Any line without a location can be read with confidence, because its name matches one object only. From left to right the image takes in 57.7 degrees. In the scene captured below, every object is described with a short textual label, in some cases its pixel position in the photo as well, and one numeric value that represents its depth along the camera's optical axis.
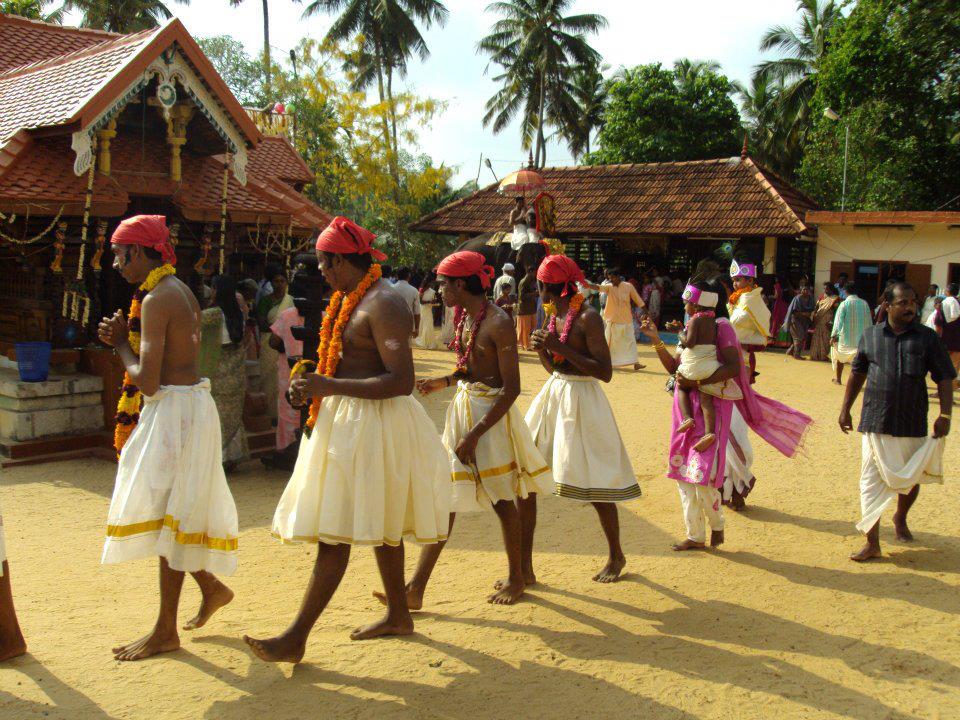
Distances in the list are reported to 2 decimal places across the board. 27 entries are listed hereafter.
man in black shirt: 5.55
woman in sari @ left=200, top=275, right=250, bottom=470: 7.31
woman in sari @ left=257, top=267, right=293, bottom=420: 8.67
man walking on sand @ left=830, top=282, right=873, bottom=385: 13.28
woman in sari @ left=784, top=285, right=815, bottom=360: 17.80
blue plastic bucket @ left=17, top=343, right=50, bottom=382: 8.11
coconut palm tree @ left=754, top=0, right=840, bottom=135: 34.16
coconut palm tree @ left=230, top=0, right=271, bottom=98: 36.61
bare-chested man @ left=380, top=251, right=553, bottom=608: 4.57
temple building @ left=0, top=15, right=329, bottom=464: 8.27
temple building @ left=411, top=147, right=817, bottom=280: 20.53
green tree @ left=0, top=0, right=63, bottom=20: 21.92
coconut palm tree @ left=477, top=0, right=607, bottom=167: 39.84
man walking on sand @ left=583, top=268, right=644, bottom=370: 14.17
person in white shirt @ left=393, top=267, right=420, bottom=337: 12.95
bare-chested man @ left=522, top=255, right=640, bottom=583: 4.97
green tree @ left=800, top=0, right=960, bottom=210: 22.42
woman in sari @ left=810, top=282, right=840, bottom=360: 16.67
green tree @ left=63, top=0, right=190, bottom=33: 33.78
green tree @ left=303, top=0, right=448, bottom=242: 36.00
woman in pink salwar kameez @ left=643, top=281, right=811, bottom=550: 5.60
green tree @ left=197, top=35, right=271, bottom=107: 44.12
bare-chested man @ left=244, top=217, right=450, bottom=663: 3.69
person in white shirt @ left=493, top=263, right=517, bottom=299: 16.25
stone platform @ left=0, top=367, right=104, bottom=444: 8.08
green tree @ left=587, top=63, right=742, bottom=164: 31.31
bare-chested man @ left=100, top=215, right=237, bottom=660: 3.87
